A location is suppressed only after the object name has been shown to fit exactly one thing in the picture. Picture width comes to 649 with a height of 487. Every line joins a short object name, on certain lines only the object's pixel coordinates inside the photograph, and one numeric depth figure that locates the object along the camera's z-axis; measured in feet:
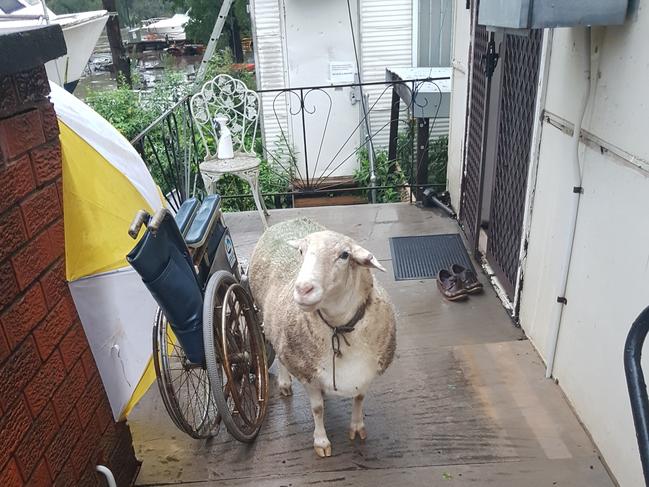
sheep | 6.82
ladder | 30.89
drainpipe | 22.98
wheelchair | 6.54
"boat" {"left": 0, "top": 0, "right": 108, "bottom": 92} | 21.06
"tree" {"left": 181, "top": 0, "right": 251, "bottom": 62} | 60.54
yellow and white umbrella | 6.10
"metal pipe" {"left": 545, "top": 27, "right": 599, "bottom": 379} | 7.93
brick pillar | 4.87
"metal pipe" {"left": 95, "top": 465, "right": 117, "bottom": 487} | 6.68
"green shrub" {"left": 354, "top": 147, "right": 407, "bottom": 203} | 25.26
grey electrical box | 6.69
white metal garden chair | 16.71
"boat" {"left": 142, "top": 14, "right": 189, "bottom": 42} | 109.70
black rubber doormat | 14.38
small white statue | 17.29
